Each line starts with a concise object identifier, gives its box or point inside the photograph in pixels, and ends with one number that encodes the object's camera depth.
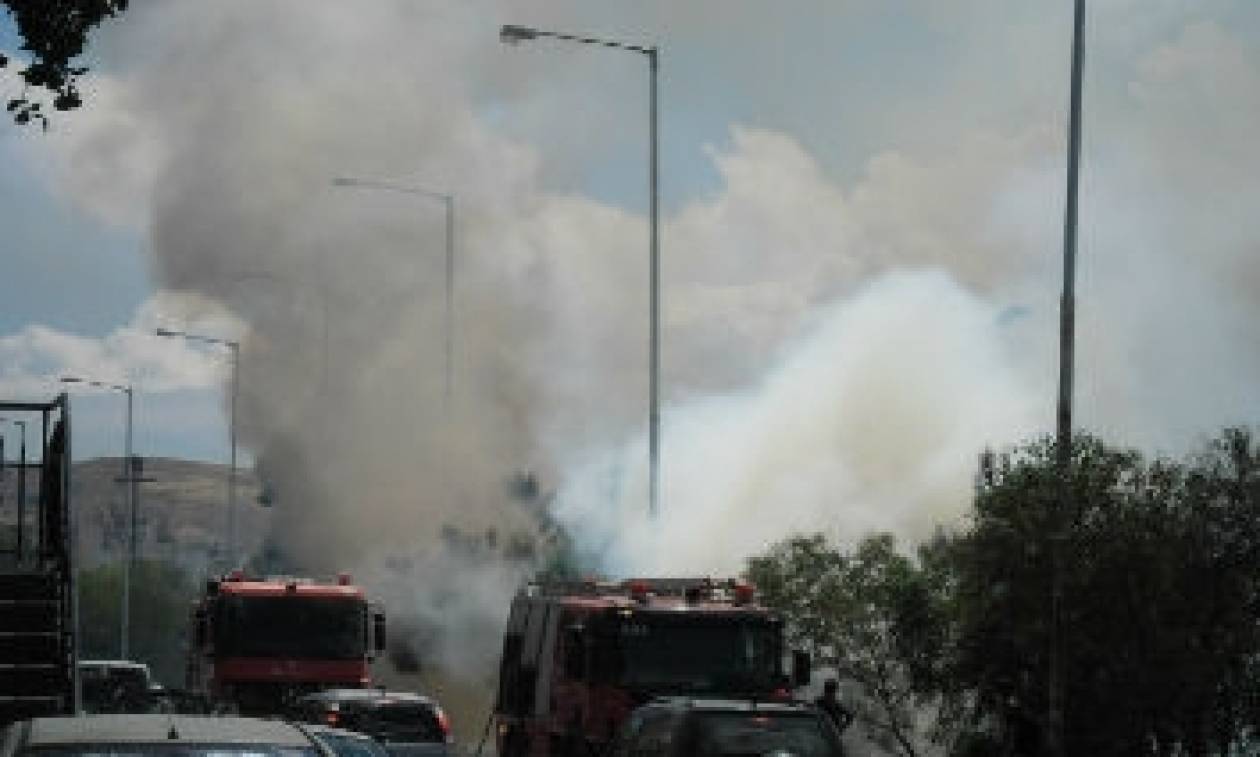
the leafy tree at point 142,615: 154.00
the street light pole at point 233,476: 81.31
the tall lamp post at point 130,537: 102.31
